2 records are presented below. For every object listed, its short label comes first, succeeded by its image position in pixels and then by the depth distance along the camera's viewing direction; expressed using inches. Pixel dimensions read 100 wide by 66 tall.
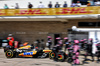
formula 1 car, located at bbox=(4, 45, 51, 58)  458.6
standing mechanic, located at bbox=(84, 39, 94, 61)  410.6
